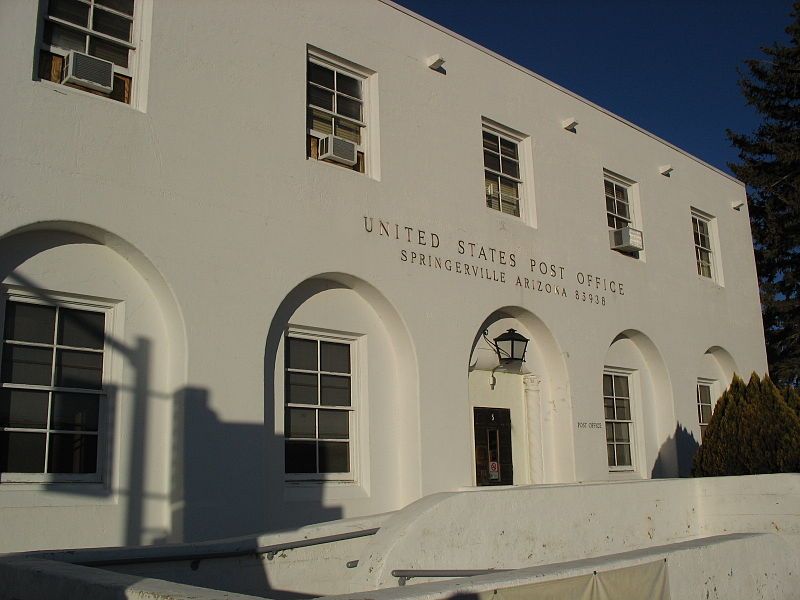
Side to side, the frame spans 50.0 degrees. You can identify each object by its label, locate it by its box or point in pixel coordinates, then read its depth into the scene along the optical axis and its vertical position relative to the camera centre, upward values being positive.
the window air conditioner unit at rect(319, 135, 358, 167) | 10.39 +4.13
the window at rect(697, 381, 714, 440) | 16.44 +1.60
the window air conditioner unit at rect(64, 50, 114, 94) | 8.21 +4.07
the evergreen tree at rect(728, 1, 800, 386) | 24.86 +8.66
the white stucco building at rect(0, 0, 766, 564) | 8.00 +2.52
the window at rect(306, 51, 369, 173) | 10.54 +4.78
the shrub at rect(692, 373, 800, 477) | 11.66 +0.73
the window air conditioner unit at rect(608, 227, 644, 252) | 14.69 +4.21
